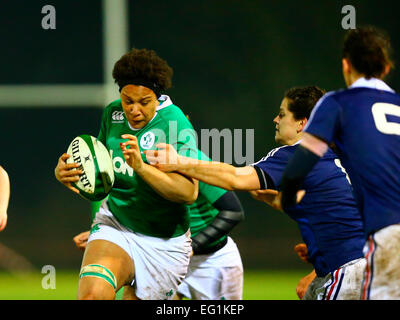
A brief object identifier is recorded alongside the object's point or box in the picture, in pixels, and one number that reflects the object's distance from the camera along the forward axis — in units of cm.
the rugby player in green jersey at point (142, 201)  765
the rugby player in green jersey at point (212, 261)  916
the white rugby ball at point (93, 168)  749
